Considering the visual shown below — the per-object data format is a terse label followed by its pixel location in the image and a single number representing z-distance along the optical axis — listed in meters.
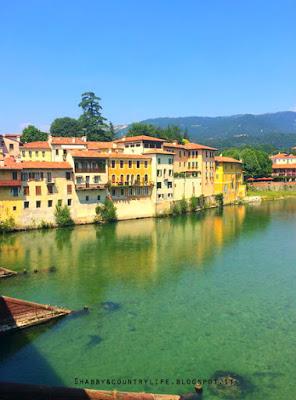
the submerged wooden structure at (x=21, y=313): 21.56
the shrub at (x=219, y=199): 79.31
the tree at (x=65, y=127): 120.08
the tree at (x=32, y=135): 98.94
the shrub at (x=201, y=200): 73.88
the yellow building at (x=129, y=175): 60.88
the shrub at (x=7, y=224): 49.09
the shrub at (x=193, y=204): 70.50
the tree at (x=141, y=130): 112.72
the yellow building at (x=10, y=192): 49.72
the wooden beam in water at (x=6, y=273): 32.19
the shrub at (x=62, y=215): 53.83
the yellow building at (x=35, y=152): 76.94
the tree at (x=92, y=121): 111.92
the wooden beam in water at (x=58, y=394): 14.20
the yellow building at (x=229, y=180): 81.62
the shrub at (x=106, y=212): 58.07
